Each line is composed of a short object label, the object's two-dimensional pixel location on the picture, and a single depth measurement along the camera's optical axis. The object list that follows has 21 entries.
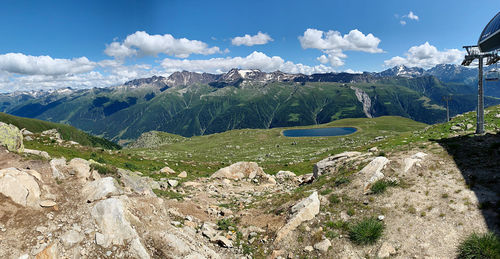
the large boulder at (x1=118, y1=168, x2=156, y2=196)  18.89
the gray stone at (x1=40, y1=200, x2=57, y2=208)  12.46
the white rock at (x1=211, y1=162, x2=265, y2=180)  35.31
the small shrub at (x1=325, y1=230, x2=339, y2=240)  14.15
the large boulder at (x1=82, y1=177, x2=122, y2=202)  13.91
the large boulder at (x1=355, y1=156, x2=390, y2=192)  18.25
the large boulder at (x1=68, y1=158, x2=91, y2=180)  16.09
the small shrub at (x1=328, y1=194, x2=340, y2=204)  17.19
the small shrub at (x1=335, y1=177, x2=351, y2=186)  19.51
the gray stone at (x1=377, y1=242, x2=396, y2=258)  12.17
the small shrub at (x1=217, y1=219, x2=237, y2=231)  17.16
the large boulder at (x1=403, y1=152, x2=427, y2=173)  18.80
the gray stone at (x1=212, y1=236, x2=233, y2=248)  14.95
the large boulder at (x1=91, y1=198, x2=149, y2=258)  11.36
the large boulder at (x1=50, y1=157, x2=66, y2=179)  15.08
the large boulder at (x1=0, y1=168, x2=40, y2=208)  12.15
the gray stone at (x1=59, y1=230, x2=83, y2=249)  11.03
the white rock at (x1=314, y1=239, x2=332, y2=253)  13.47
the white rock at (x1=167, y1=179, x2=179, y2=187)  26.63
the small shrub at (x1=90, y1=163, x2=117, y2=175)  18.30
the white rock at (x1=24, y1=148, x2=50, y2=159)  21.02
